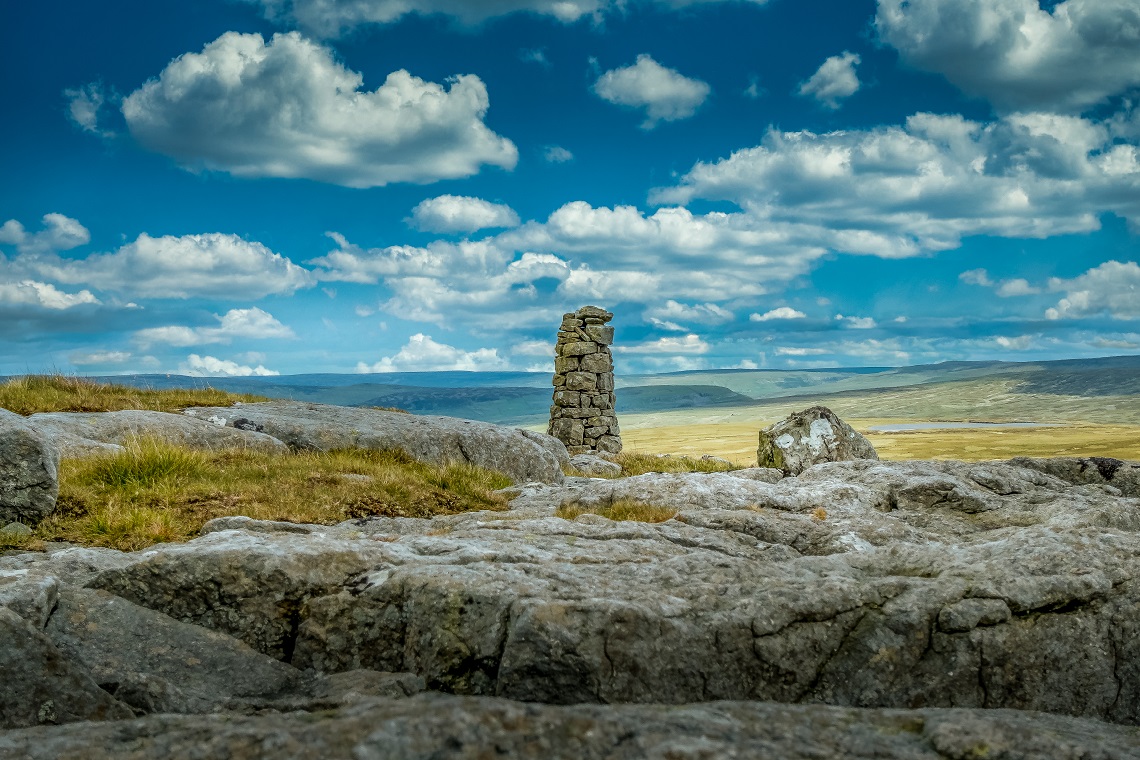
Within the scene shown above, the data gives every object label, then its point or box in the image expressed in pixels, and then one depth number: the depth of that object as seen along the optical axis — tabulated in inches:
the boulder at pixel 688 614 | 240.8
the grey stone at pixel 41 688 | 201.0
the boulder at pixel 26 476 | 438.9
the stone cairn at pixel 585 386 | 1579.7
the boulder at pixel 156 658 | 226.5
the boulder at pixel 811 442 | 1008.9
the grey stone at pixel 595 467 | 1018.1
